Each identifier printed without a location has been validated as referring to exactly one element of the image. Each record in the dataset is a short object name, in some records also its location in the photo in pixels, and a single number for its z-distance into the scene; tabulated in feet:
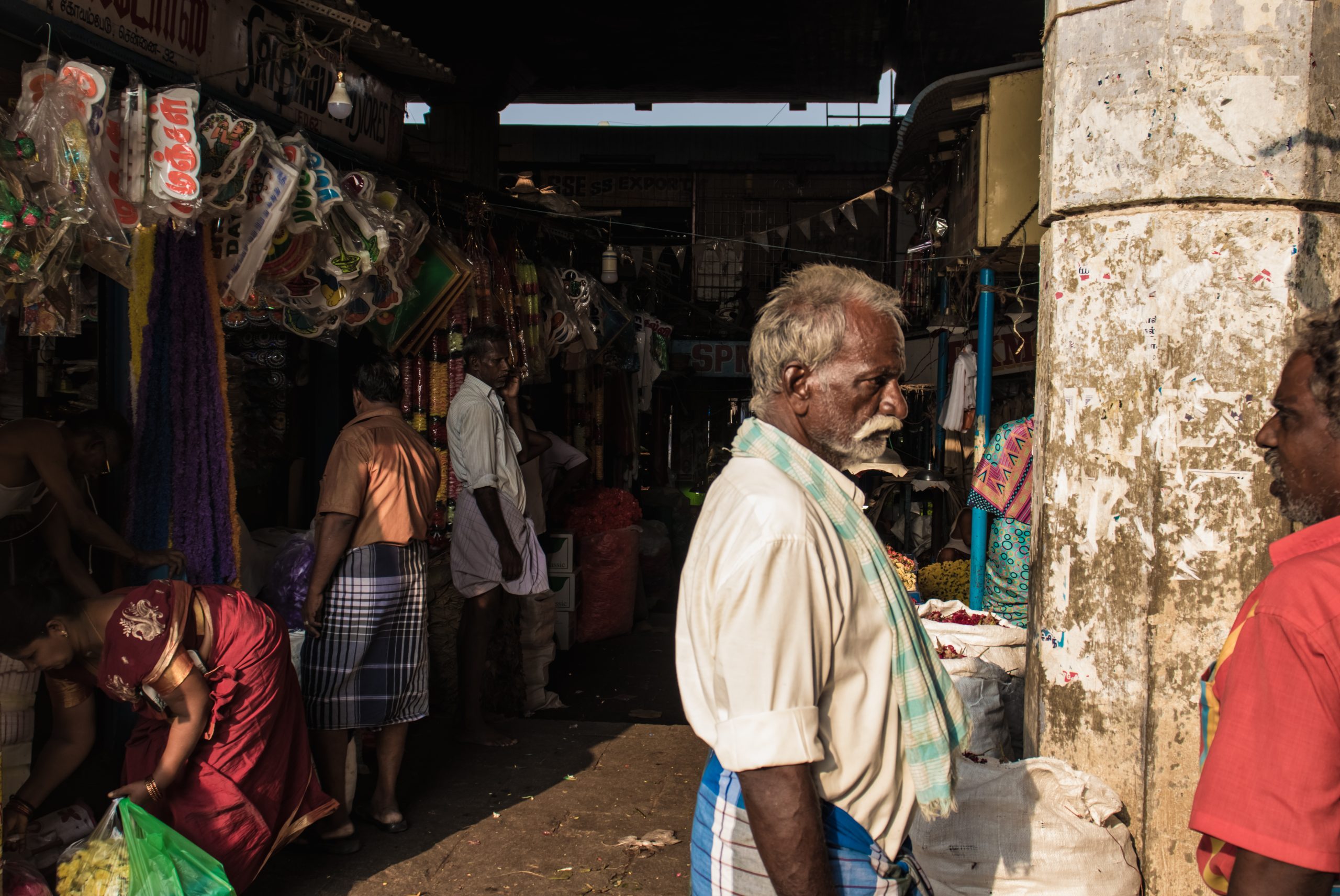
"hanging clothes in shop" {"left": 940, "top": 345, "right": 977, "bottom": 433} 29.07
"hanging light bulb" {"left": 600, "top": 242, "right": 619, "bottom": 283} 29.45
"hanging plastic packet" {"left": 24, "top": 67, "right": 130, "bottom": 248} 9.83
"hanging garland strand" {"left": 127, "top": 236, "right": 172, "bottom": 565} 12.27
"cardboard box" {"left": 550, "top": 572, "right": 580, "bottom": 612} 23.30
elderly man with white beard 5.10
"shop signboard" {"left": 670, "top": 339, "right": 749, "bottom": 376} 51.65
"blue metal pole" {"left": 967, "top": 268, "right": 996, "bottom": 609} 18.66
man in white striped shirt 17.01
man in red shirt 4.68
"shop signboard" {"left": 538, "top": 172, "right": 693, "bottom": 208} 64.75
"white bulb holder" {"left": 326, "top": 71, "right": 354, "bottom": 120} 15.08
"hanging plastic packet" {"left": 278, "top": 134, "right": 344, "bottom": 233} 13.12
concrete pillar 9.00
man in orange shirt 13.37
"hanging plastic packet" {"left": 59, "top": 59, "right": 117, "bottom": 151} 10.23
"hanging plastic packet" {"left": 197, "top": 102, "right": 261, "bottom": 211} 11.76
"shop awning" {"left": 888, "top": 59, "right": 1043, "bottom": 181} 19.85
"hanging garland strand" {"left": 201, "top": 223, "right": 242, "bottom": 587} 12.71
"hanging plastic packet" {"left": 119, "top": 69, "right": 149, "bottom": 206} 10.93
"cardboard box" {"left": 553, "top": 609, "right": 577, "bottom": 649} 23.47
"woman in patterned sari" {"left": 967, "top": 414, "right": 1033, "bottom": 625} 15.52
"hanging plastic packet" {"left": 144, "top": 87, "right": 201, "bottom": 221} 11.16
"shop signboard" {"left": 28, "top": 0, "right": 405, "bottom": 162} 11.93
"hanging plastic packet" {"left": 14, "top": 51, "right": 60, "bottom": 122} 9.89
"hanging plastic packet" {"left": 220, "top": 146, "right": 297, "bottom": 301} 12.73
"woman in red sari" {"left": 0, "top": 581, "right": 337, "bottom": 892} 10.34
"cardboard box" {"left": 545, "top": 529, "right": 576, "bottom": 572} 23.21
